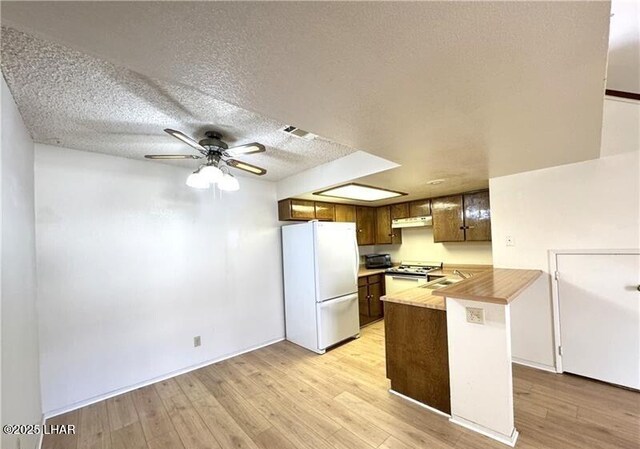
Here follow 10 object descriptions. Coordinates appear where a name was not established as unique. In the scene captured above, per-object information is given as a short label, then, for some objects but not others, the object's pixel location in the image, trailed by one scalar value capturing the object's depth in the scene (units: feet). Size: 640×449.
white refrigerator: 11.01
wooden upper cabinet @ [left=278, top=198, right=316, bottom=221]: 12.13
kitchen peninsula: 5.72
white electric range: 13.43
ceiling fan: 6.35
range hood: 13.87
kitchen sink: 9.08
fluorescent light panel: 10.34
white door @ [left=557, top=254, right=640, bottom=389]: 7.16
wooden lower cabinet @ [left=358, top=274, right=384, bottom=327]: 13.66
